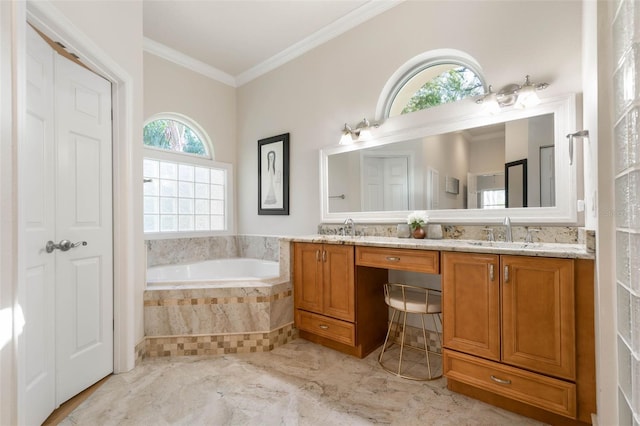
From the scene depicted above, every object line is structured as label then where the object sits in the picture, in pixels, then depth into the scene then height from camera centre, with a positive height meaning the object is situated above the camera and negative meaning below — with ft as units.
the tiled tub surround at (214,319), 8.10 -2.82
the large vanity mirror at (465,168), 6.45 +1.14
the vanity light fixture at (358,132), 9.31 +2.54
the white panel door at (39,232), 5.14 -0.29
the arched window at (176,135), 11.59 +3.21
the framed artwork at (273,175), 11.87 +1.58
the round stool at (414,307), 6.68 -2.11
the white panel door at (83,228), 6.03 -0.26
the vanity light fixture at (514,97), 6.56 +2.60
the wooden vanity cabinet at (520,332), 4.82 -2.10
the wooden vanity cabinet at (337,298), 7.77 -2.29
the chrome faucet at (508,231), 6.73 -0.42
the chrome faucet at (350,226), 9.60 -0.41
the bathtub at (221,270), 10.55 -2.12
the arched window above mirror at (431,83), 7.89 +3.62
